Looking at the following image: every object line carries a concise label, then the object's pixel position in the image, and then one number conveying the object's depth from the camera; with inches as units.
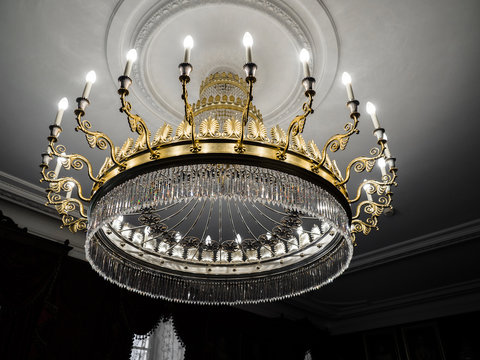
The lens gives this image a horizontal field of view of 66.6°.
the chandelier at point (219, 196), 58.8
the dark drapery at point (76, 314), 122.1
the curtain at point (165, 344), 173.3
